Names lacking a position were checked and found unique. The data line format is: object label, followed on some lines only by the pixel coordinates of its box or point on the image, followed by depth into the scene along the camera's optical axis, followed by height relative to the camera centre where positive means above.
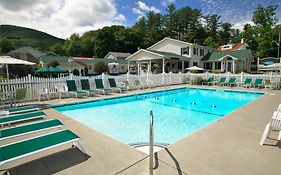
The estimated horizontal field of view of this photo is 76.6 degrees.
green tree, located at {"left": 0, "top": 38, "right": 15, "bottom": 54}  56.33 +11.85
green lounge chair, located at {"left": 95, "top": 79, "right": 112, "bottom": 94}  11.94 -0.33
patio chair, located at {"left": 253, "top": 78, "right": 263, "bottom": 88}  14.91 -0.33
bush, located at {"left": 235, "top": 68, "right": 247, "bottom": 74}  24.44 +1.29
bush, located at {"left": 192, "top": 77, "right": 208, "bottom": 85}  18.22 -0.02
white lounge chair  3.79 -1.01
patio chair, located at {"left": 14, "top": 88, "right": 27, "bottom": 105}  7.82 -0.52
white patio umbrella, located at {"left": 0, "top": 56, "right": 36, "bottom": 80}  7.81 +0.99
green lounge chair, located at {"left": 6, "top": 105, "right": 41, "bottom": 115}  5.77 -0.94
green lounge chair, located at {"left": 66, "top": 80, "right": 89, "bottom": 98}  10.53 -0.40
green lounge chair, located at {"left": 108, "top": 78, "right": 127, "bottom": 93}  12.74 -0.29
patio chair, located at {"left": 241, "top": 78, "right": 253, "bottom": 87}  15.48 -0.25
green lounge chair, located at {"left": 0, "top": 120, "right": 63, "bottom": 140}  3.63 -1.03
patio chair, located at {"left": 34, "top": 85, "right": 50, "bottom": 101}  9.72 -0.51
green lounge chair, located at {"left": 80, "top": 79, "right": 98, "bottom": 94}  11.32 -0.24
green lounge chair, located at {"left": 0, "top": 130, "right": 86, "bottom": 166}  2.80 -1.11
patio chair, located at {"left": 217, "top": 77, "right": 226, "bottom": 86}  17.00 -0.14
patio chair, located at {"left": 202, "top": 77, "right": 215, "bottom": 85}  17.97 -0.13
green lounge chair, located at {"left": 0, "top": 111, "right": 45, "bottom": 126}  4.67 -0.98
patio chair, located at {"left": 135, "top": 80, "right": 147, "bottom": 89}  14.47 -0.36
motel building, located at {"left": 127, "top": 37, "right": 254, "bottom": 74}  25.27 +3.20
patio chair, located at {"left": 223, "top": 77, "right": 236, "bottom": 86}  16.48 -0.15
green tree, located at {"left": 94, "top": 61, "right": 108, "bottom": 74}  33.96 +2.70
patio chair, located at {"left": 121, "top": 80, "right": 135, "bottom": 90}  13.79 -0.29
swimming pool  6.27 -1.57
